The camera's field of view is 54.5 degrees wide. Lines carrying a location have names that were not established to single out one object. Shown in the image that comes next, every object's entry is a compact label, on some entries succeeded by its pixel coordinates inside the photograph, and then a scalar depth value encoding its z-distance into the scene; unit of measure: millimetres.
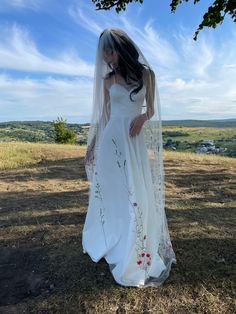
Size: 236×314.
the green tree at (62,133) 29621
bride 2475
